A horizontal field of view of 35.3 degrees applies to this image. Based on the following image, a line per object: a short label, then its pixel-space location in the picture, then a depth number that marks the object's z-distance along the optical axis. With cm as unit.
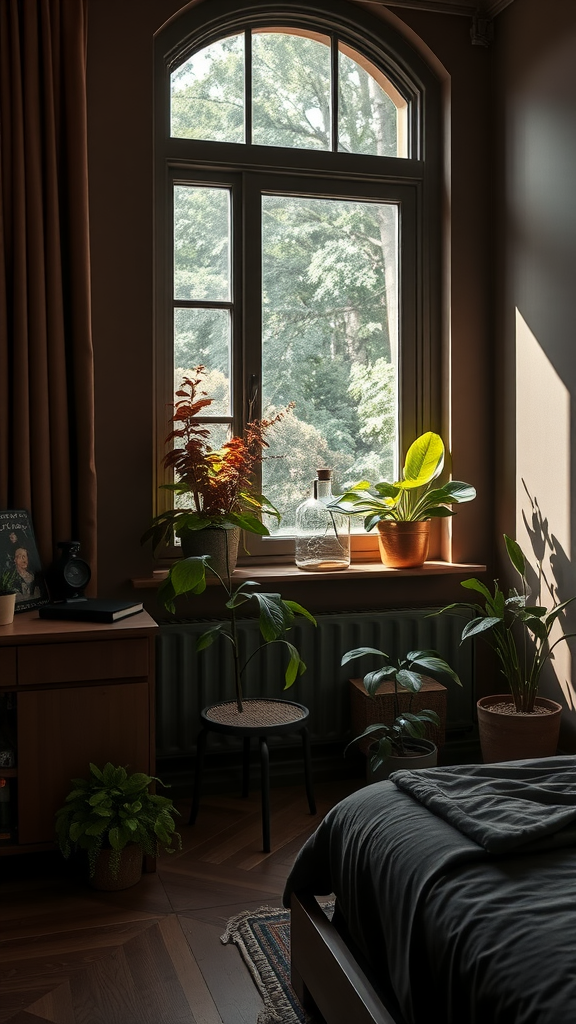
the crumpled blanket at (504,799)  159
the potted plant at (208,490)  319
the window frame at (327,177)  346
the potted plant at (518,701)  307
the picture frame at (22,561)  291
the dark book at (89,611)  276
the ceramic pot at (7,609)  273
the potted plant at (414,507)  350
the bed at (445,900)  132
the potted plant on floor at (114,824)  256
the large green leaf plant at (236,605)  289
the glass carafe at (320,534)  352
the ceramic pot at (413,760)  306
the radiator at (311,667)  333
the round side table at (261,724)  287
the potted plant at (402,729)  302
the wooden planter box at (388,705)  336
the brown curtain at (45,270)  304
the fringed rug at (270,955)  204
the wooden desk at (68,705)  266
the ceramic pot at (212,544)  322
